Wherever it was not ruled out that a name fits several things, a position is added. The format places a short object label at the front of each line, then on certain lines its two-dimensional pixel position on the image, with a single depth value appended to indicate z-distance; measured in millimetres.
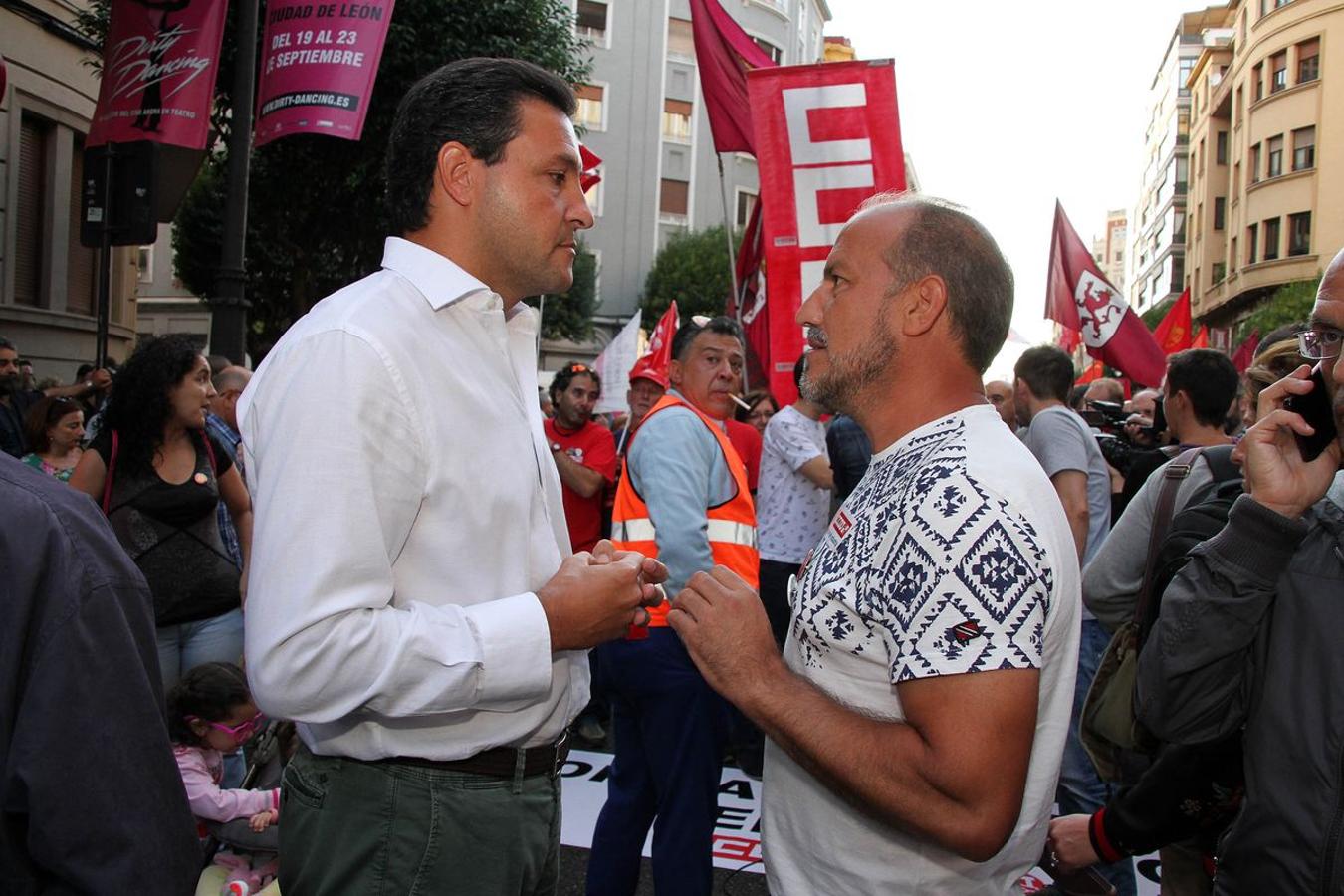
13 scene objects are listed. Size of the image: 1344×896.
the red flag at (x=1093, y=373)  14133
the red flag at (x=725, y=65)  7598
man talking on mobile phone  1776
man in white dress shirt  1595
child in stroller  3516
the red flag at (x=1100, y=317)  9250
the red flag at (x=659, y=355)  7562
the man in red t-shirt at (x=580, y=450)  6477
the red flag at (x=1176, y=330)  12672
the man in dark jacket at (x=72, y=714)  1220
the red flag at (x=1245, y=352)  13820
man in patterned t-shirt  1521
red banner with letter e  5910
